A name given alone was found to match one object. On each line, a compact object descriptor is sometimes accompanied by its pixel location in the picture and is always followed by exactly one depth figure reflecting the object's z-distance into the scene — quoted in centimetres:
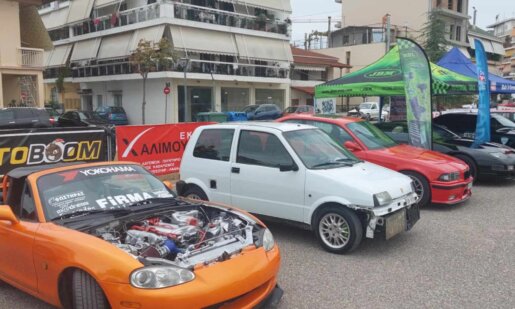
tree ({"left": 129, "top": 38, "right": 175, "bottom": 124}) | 3117
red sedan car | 805
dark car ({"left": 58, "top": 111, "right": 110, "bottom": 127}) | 2275
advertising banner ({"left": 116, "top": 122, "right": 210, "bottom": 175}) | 1043
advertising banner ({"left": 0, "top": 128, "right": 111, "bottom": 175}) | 866
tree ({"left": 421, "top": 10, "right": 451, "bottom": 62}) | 2665
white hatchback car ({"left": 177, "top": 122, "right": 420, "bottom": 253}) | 572
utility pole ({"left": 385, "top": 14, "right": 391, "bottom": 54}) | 3026
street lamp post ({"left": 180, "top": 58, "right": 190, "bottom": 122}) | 3310
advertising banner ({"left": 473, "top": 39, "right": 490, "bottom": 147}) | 1112
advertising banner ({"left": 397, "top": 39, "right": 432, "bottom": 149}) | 1041
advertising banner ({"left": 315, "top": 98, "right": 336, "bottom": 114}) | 2067
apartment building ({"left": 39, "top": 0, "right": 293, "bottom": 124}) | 3444
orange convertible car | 341
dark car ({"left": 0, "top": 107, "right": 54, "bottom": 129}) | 1717
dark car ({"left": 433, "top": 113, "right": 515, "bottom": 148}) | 1314
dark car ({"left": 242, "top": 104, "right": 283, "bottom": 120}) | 3033
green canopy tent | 1280
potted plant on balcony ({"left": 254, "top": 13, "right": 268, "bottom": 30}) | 3981
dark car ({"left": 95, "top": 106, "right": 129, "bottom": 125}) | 3275
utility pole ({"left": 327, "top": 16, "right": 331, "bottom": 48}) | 6366
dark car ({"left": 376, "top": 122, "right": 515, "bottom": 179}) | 1021
